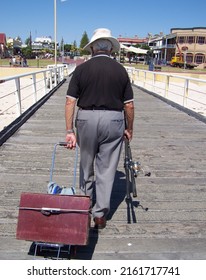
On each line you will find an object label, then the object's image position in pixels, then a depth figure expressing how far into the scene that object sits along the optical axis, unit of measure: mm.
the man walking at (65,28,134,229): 2762
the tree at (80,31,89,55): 125300
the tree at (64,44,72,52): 125525
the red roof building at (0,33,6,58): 82125
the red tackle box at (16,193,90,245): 2463
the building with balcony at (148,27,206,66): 73562
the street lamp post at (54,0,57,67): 19827
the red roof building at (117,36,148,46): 114912
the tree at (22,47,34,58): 84875
